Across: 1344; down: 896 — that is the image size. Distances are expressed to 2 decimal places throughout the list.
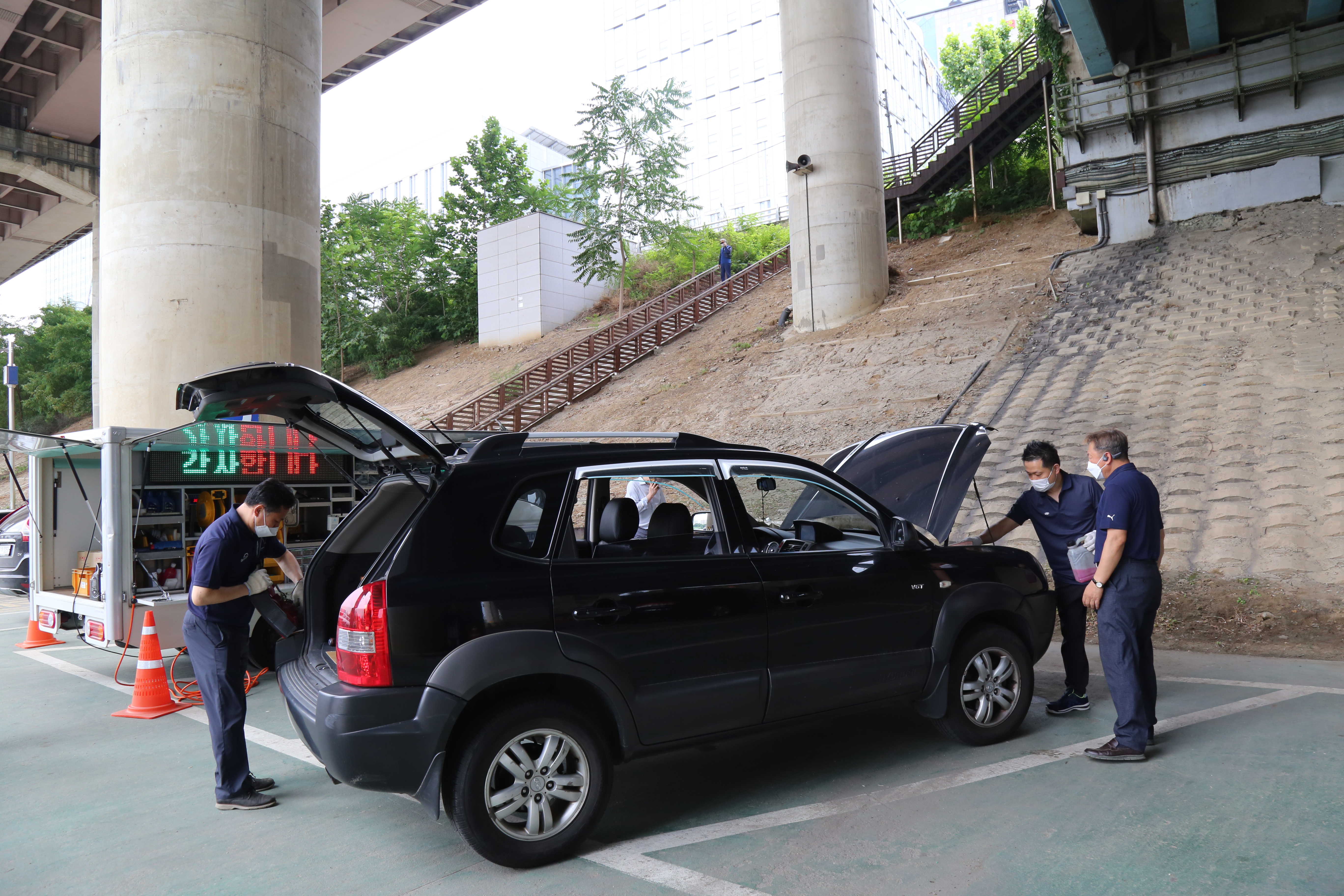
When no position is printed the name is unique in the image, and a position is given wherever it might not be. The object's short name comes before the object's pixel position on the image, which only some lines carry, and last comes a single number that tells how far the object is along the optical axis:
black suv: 3.42
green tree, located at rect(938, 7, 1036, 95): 47.34
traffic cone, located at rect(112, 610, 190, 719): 6.40
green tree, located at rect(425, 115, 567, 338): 39.56
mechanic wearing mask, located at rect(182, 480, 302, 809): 4.41
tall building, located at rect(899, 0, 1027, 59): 123.56
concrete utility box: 33.91
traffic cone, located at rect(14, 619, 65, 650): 9.25
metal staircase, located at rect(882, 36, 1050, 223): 27.91
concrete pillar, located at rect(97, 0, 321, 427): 10.25
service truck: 6.88
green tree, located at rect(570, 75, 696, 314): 33.06
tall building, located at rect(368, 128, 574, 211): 76.06
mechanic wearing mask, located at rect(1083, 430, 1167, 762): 4.51
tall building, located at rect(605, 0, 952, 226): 60.66
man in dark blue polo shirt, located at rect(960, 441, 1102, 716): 5.36
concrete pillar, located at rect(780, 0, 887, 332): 21.77
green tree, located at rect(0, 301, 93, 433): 47.62
